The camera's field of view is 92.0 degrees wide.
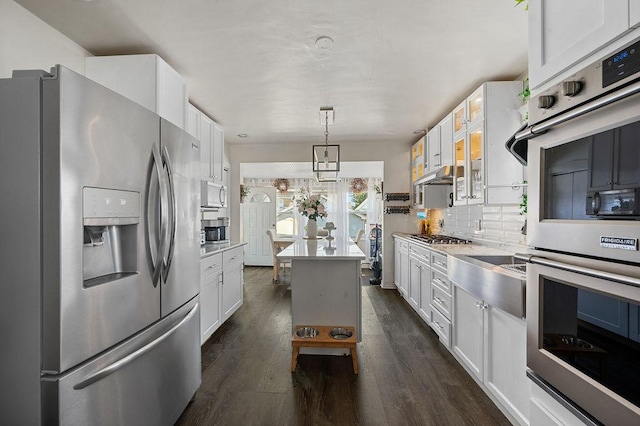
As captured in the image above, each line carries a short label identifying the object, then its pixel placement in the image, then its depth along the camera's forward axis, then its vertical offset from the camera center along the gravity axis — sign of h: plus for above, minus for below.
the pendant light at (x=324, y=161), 3.69 +0.64
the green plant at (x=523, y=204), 2.46 +0.07
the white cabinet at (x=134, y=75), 2.27 +1.00
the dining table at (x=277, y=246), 5.97 -0.70
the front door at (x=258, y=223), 7.54 -0.29
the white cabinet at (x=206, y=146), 3.45 +0.75
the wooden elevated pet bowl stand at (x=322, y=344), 2.51 -1.08
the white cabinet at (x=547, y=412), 0.95 -0.66
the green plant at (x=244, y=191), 7.56 +0.50
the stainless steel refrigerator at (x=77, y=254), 1.10 -0.18
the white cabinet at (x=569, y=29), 0.78 +0.54
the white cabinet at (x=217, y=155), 3.78 +0.71
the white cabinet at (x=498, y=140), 2.68 +0.63
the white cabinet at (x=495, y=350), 1.72 -0.91
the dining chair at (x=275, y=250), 5.95 -0.79
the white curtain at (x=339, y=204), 7.57 +0.19
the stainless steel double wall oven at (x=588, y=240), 0.75 -0.08
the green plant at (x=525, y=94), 2.43 +0.96
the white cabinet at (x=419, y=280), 3.44 -0.81
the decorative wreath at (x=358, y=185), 7.63 +0.66
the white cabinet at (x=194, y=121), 3.13 +0.95
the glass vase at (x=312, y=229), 4.13 -0.23
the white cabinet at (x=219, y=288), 2.93 -0.83
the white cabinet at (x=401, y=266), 4.34 -0.81
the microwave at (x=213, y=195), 3.36 +0.19
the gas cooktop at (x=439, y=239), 3.61 -0.35
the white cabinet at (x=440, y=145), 3.57 +0.84
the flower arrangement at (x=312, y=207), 3.68 +0.05
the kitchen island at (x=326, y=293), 2.88 -0.76
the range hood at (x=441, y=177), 3.45 +0.42
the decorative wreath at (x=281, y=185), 7.77 +0.67
